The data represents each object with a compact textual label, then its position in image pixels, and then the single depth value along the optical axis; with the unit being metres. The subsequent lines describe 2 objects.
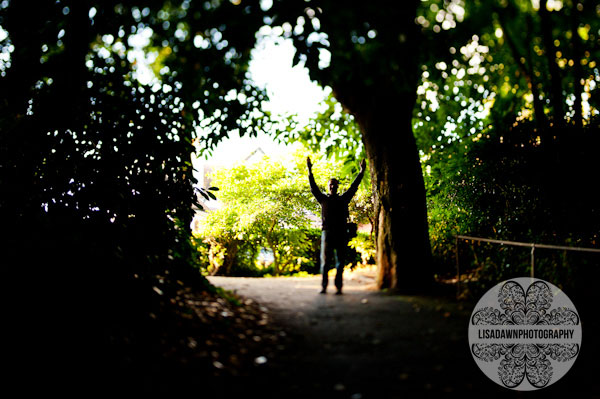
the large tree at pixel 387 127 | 4.64
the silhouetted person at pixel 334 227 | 6.59
